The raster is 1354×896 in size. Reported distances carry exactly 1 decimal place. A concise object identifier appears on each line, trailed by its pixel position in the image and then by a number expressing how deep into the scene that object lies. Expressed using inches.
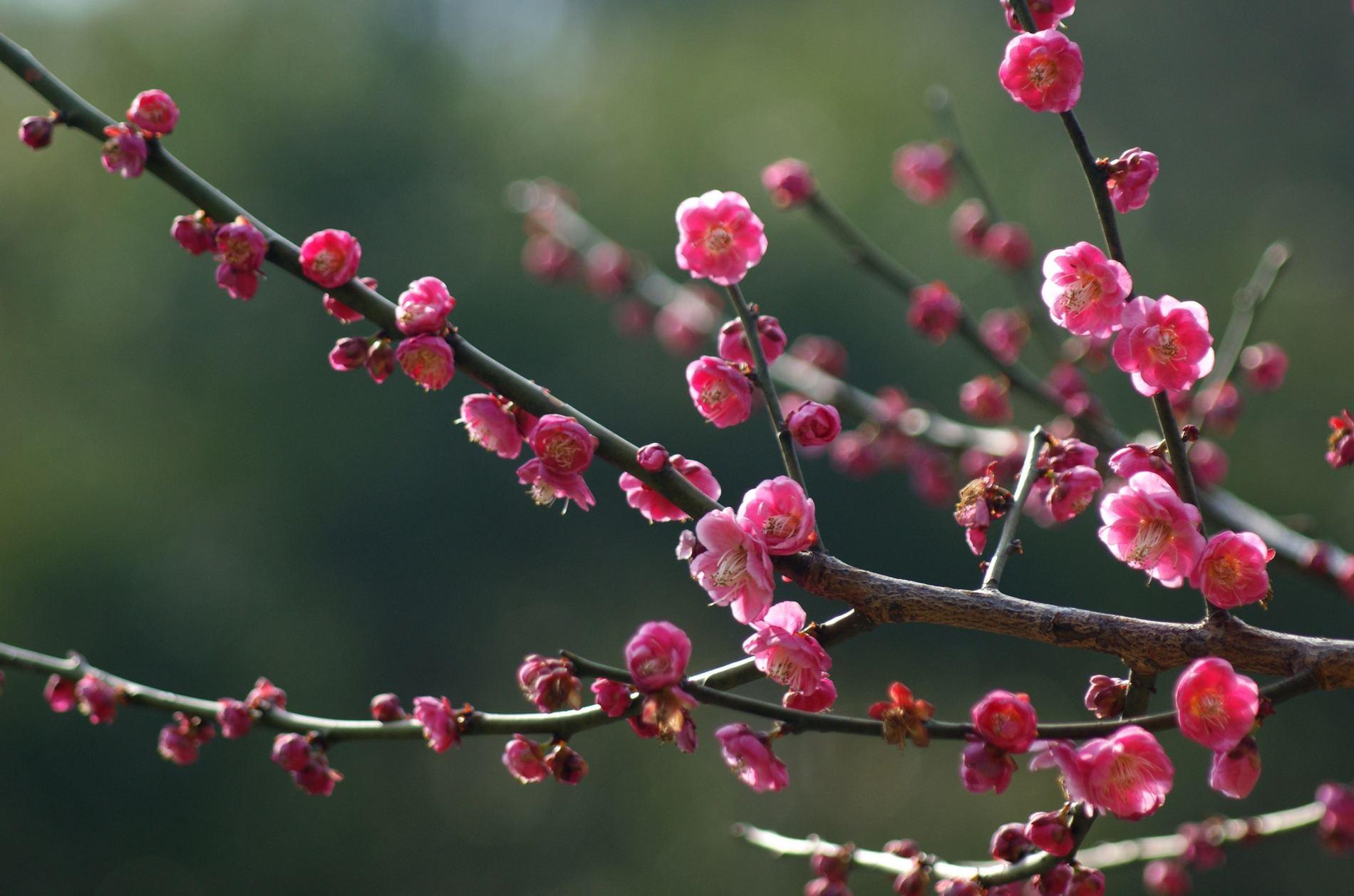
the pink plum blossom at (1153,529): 79.9
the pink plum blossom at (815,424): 80.9
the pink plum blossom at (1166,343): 80.4
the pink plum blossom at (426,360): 80.3
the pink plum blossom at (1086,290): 80.3
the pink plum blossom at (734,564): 79.9
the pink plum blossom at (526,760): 81.1
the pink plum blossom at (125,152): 80.6
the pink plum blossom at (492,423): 80.8
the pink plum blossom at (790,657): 79.9
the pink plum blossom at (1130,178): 80.2
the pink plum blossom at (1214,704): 78.9
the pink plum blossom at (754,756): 81.1
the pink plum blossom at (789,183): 91.4
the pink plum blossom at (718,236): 81.9
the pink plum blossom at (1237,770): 79.6
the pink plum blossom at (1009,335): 108.4
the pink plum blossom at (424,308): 80.4
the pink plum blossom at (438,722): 81.1
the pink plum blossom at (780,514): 80.0
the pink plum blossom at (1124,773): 79.3
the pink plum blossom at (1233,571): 79.8
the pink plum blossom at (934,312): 92.2
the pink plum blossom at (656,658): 79.1
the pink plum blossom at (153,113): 81.2
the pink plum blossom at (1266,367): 102.7
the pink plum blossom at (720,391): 81.4
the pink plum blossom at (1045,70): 80.0
